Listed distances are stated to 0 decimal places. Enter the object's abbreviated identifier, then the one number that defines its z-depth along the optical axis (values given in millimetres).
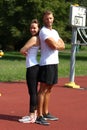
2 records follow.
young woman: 8414
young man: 8469
